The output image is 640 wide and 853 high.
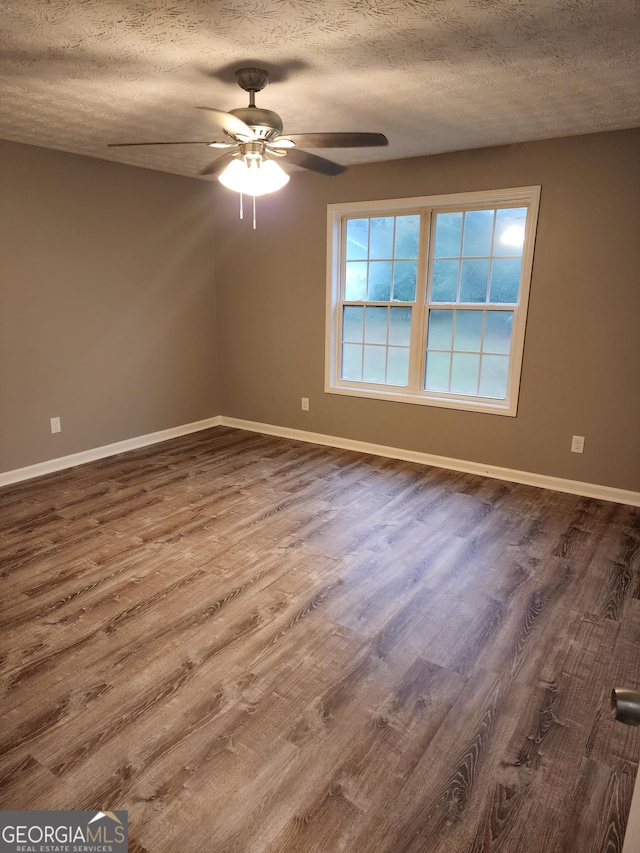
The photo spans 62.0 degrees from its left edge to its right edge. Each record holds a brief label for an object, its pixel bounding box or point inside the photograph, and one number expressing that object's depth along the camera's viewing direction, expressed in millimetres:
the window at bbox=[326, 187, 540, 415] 4125
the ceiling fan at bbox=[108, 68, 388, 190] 2434
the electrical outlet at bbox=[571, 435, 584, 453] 3947
